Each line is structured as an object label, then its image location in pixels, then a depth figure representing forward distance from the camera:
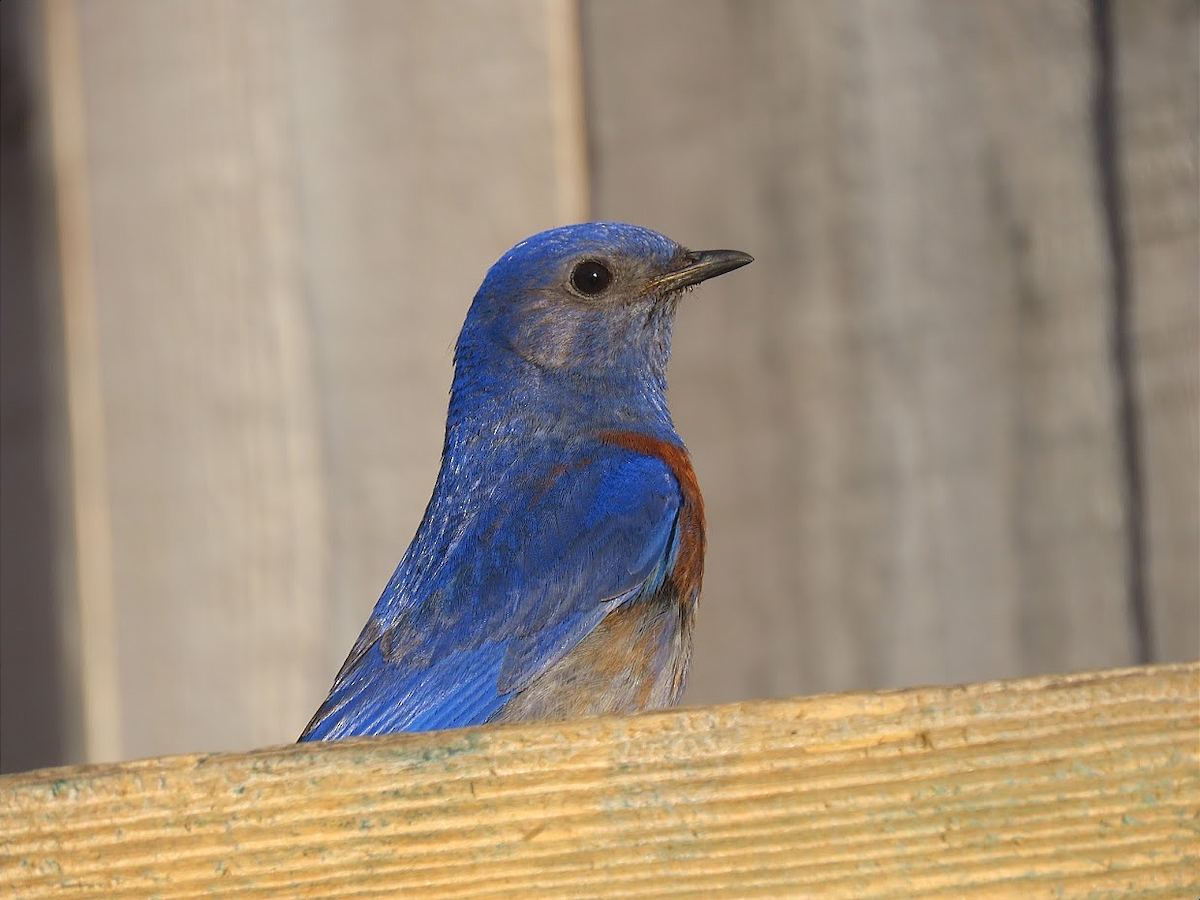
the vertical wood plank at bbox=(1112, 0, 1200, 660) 5.14
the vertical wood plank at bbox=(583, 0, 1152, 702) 5.43
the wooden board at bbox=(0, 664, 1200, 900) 3.21
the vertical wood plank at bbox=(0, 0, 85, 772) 6.34
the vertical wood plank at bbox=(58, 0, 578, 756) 6.15
